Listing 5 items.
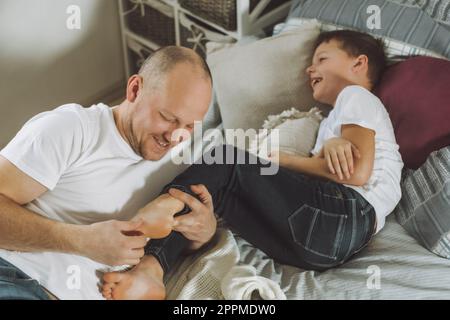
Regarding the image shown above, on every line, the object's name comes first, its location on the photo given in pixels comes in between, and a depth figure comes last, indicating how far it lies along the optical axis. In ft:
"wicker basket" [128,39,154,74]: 6.59
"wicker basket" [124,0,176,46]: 6.28
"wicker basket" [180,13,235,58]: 5.89
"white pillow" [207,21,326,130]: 4.75
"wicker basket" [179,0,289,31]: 5.60
